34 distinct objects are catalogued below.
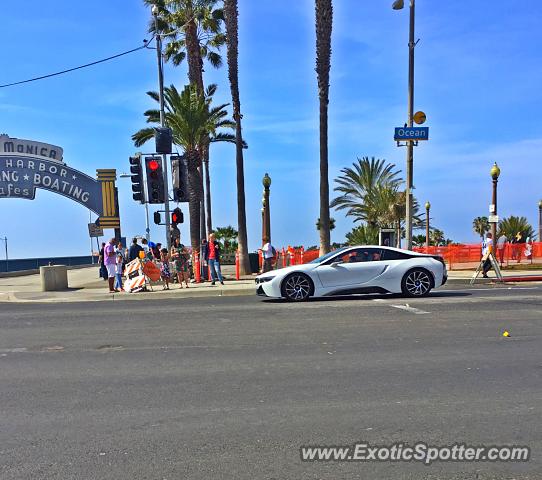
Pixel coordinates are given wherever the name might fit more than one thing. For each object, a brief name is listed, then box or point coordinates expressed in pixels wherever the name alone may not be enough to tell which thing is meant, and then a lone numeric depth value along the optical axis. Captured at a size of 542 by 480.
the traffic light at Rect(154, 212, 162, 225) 18.85
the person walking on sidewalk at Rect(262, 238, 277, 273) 20.32
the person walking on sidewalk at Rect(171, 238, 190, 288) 18.31
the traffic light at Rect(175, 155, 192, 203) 17.67
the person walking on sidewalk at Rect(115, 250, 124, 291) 17.88
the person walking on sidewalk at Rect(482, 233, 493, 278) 17.19
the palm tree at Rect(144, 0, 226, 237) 26.27
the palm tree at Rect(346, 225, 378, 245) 31.02
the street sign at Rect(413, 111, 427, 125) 18.70
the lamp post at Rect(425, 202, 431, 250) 39.81
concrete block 19.03
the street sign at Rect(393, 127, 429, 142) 18.39
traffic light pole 18.27
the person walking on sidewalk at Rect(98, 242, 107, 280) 23.20
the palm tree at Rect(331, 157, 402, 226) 36.04
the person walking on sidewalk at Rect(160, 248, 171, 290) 18.05
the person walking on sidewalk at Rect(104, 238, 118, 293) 17.12
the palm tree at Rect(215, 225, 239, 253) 43.96
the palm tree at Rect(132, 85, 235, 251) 23.78
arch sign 25.69
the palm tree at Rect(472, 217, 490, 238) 64.38
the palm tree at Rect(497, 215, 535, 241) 43.09
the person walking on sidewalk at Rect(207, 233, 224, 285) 18.52
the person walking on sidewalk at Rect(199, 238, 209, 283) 19.78
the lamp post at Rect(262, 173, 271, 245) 30.09
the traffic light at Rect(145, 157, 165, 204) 17.67
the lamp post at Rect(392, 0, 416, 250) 19.14
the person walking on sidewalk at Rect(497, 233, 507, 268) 24.53
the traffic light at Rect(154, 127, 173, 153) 17.47
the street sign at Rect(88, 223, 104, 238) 35.84
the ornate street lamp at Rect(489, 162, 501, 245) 21.52
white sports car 13.44
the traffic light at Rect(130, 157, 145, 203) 17.70
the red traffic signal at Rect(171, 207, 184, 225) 18.73
